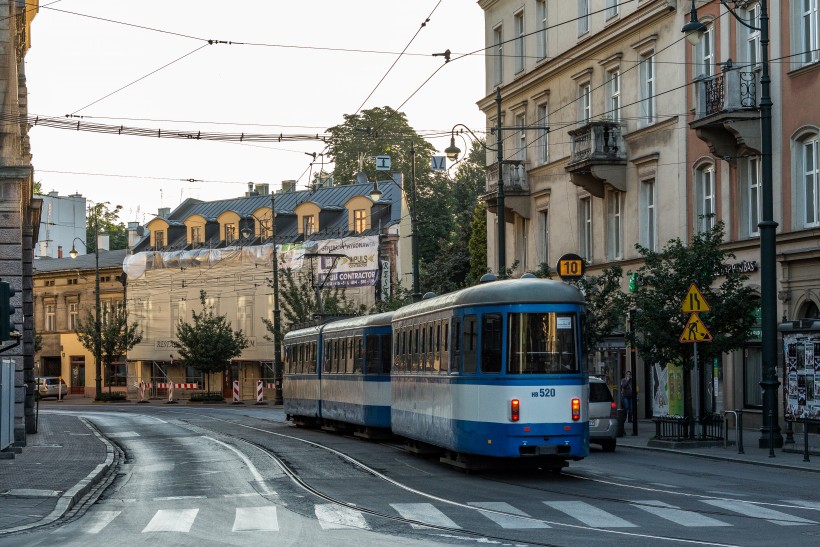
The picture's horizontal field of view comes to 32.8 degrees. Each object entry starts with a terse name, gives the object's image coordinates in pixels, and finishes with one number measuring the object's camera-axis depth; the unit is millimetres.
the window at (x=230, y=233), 80844
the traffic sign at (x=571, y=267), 35344
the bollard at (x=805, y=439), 23578
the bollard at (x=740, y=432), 26328
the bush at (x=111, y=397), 79062
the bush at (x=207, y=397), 74312
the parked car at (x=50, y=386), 87312
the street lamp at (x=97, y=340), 78562
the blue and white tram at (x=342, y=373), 30406
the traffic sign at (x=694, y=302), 27172
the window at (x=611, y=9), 42375
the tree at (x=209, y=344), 73000
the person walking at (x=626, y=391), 35969
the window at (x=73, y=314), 92438
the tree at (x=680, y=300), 28781
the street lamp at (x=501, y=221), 36656
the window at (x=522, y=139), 49938
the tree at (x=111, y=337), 78562
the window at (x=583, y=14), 44559
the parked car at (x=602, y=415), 27594
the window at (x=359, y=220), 73000
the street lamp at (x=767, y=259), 26656
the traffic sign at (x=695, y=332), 26906
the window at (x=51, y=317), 94312
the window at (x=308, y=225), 75938
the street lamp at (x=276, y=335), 64000
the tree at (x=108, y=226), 114062
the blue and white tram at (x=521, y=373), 20047
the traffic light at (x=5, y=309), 18609
